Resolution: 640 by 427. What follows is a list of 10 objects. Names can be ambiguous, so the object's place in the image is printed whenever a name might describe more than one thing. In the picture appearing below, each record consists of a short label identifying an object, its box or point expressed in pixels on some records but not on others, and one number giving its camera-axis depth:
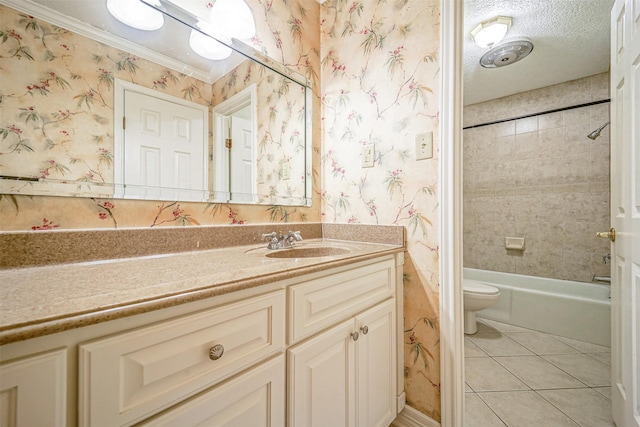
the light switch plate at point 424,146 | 1.12
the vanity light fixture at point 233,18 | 1.09
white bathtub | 1.91
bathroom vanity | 0.36
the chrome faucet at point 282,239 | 1.11
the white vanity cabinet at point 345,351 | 0.70
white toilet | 2.02
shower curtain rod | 2.27
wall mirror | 0.71
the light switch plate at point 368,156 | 1.31
